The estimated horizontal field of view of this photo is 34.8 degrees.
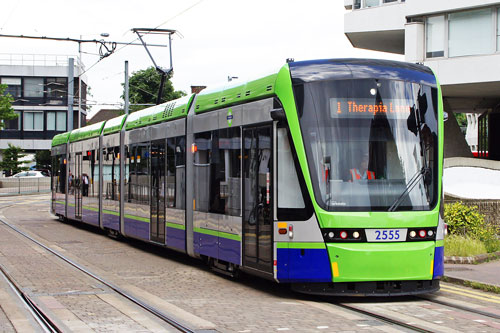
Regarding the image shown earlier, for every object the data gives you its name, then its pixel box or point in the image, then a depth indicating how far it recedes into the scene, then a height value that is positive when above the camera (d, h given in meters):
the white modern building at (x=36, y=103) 86.69 +6.73
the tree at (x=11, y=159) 69.44 +0.44
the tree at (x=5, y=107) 50.81 +3.62
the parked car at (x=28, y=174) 69.52 -0.87
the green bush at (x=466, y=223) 17.03 -1.26
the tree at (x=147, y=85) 81.94 +8.20
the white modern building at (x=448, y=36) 28.86 +4.87
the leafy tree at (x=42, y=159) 83.44 +0.54
